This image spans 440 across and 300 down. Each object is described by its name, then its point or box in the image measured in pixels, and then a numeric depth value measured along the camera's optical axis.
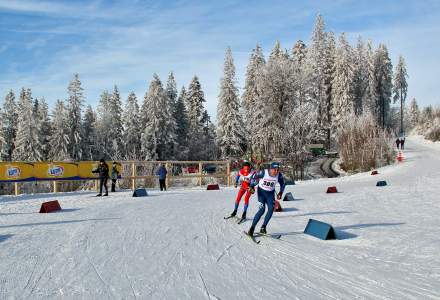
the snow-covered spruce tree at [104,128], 67.06
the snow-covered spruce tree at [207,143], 61.81
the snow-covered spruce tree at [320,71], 59.91
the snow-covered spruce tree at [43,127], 57.47
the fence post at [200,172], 25.35
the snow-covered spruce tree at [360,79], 66.94
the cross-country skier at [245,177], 12.02
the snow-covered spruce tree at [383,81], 73.69
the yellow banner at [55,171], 19.23
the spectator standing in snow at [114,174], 20.70
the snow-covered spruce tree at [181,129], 58.39
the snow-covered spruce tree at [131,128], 64.94
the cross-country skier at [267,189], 9.41
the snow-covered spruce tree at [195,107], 65.71
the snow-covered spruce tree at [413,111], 122.49
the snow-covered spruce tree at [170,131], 55.06
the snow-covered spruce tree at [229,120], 54.44
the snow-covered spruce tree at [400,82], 91.75
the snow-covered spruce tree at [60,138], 57.19
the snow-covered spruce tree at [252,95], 55.22
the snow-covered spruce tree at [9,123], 65.46
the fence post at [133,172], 22.25
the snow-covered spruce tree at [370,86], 67.62
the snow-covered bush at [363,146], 37.59
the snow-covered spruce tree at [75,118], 59.22
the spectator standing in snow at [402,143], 49.39
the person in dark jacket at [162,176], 22.84
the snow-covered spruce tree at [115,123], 67.69
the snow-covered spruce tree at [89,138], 62.94
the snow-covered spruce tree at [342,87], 61.22
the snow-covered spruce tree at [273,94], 52.16
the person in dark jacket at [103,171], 18.45
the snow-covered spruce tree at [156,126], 54.31
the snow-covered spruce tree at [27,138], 54.50
